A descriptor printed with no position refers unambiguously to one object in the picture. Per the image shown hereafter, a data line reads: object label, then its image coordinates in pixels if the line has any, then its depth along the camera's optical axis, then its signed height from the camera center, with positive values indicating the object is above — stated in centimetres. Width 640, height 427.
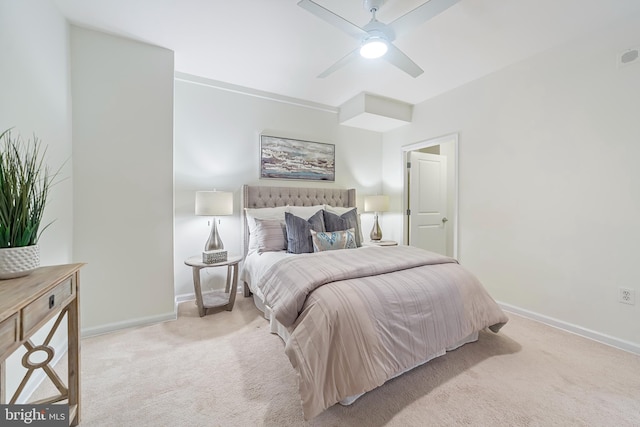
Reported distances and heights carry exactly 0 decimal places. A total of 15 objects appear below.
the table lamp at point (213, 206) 273 +2
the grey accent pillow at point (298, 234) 278 -28
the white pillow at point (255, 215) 303 -8
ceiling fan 162 +130
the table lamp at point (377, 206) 398 +5
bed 137 -67
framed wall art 350 +72
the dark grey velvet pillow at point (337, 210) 348 -1
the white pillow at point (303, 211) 325 -3
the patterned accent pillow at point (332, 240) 274 -34
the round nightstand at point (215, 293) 259 -91
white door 413 +14
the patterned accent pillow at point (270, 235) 287 -31
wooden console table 86 -43
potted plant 106 -6
